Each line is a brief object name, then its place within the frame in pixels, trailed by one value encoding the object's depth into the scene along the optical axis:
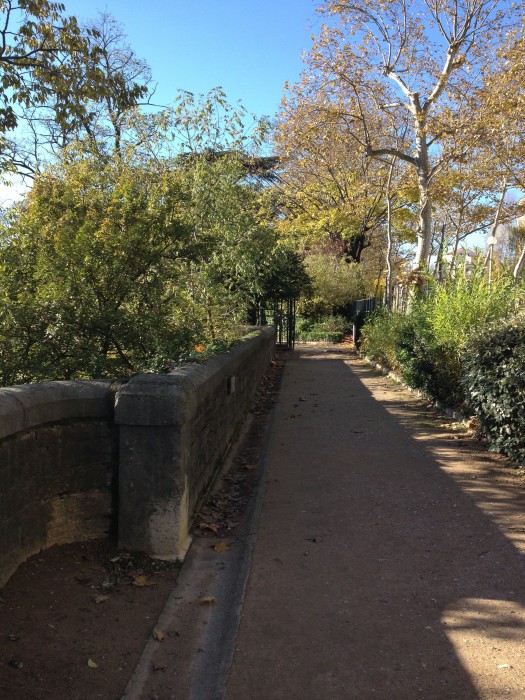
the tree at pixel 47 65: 7.81
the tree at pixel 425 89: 15.69
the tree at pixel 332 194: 24.95
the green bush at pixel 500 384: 6.54
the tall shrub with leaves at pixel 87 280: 5.53
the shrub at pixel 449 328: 9.24
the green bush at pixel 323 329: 28.81
